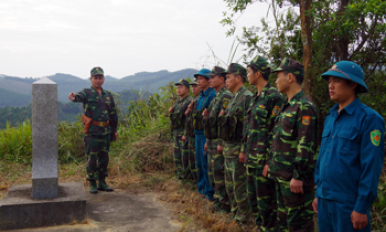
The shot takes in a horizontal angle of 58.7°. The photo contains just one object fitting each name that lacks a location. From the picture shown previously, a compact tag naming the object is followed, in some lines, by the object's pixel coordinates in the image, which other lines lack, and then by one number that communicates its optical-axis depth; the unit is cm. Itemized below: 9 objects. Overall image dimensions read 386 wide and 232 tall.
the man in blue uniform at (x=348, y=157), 231
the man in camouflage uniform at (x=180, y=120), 652
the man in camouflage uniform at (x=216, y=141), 494
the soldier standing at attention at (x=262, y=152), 380
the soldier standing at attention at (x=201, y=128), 567
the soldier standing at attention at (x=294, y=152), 315
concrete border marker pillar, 491
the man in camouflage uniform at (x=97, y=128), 609
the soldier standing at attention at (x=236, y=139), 431
